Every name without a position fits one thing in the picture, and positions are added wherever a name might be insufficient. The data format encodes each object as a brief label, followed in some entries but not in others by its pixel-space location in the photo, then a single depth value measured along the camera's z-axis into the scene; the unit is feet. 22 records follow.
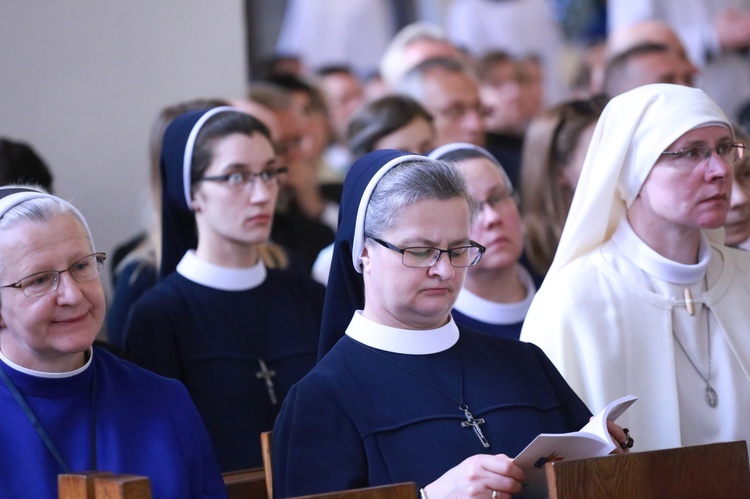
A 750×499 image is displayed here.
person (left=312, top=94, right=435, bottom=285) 36.45
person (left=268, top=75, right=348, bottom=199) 48.60
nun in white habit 25.04
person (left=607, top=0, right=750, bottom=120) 58.65
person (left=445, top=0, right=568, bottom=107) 57.62
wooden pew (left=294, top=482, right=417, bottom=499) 16.88
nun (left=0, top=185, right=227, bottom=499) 19.53
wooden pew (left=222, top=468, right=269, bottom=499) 21.70
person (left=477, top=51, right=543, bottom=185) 55.57
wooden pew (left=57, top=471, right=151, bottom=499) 15.52
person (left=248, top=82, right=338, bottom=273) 43.47
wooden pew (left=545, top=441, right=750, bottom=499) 17.79
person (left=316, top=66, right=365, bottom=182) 51.47
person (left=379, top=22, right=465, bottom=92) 52.31
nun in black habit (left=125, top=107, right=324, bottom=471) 28.12
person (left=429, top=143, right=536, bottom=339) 30.55
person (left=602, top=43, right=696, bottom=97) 45.98
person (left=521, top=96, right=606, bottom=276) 36.11
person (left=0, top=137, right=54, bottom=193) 31.73
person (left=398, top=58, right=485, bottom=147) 43.26
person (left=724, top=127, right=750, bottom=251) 34.63
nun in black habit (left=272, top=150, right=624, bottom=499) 19.84
